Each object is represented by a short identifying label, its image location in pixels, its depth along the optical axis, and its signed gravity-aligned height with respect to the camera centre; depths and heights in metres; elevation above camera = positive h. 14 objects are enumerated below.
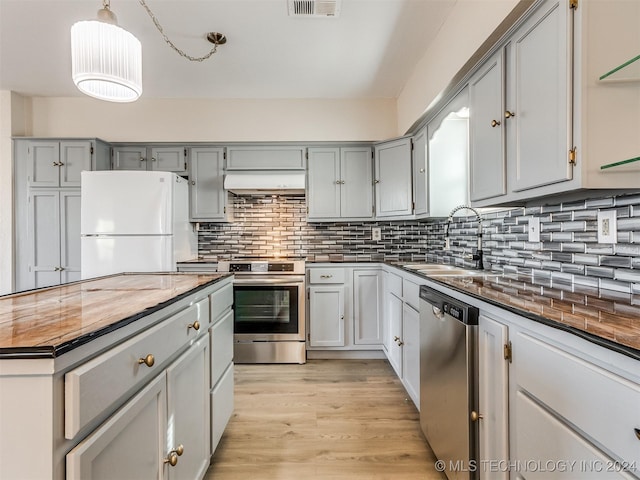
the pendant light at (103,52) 1.28 +0.77
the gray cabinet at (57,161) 3.07 +0.76
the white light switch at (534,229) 1.68 +0.05
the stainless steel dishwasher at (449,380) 1.24 -0.64
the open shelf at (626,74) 1.05 +0.55
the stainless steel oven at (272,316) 2.92 -0.72
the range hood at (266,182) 3.11 +0.56
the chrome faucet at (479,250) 2.12 -0.09
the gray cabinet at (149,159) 3.30 +0.84
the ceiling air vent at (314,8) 1.93 +1.45
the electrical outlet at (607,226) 1.25 +0.04
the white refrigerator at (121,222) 2.77 +0.15
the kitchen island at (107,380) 0.58 -0.33
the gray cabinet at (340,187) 3.31 +0.54
